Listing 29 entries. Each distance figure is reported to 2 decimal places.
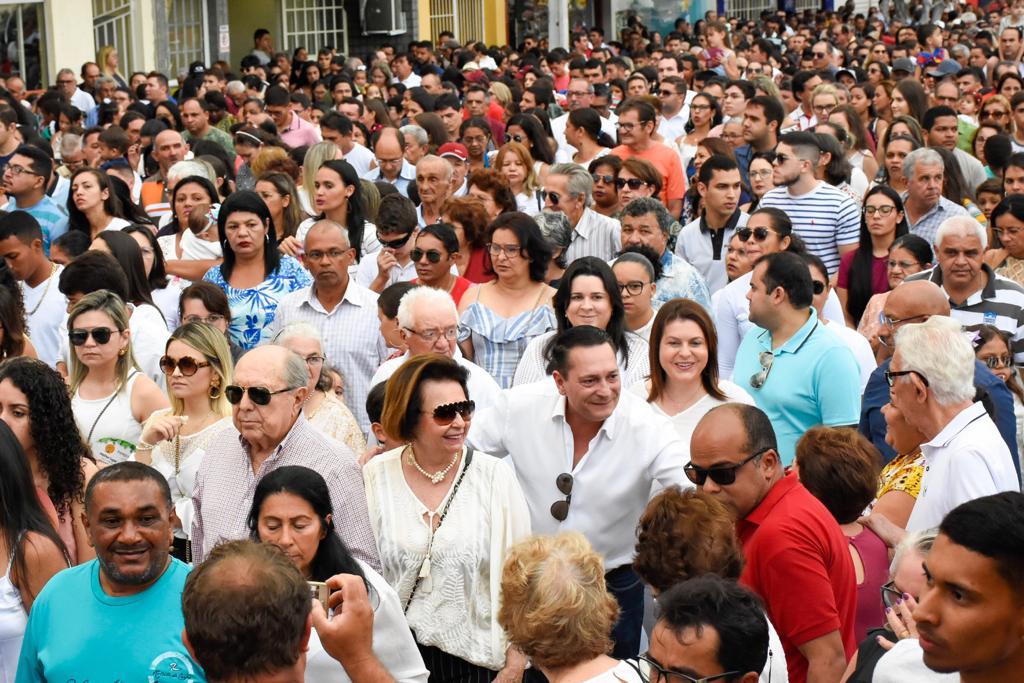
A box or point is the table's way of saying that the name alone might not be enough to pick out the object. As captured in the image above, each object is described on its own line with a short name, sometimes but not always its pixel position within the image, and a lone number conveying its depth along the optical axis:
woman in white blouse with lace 9.70
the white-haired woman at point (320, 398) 12.44
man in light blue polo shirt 12.50
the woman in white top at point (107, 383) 12.50
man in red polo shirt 8.63
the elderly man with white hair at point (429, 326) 12.73
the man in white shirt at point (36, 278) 15.75
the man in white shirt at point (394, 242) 17.04
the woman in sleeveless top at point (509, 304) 14.54
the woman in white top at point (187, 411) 11.70
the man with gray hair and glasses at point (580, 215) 18.64
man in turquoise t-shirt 7.95
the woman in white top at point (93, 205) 18.95
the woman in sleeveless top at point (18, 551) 8.91
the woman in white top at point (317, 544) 8.56
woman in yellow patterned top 10.40
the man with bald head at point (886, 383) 11.65
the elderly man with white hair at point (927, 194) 19.13
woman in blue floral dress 15.76
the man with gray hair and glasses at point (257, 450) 9.92
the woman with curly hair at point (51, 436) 10.09
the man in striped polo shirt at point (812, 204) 19.09
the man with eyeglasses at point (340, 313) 14.99
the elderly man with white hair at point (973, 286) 14.62
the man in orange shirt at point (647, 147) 22.84
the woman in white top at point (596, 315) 13.04
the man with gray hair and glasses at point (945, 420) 9.74
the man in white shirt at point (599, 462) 10.70
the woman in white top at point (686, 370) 11.82
